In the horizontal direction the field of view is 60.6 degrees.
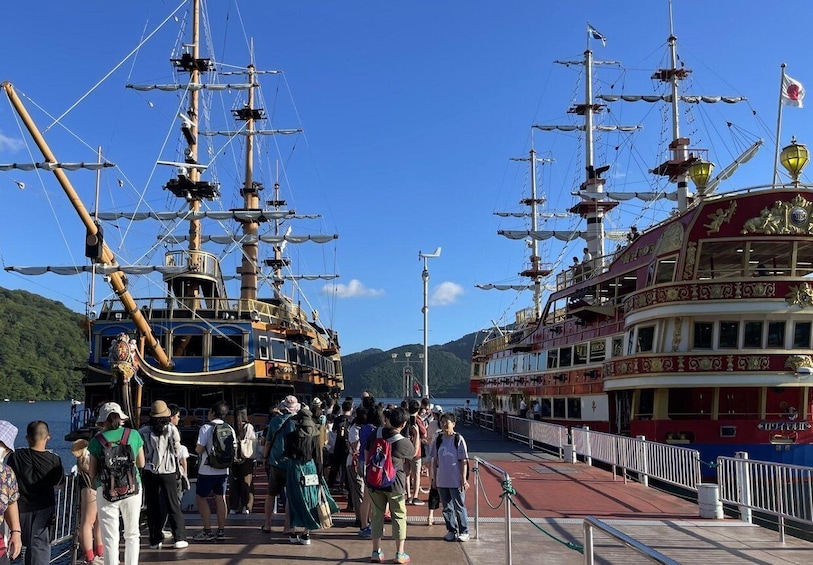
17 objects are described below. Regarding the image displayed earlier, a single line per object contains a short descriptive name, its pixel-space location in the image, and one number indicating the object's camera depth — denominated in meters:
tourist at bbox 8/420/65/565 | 5.81
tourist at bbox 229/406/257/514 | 8.77
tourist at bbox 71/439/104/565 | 6.69
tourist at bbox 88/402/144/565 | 6.34
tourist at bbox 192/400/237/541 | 8.16
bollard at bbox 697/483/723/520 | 9.99
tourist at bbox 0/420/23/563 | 4.93
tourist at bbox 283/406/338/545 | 7.77
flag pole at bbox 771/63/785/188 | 19.84
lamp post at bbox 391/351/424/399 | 40.88
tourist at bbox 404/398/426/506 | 10.43
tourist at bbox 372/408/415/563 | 7.19
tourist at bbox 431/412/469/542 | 8.28
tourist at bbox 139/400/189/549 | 7.65
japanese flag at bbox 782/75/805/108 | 21.14
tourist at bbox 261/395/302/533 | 8.16
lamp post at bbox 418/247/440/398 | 26.24
